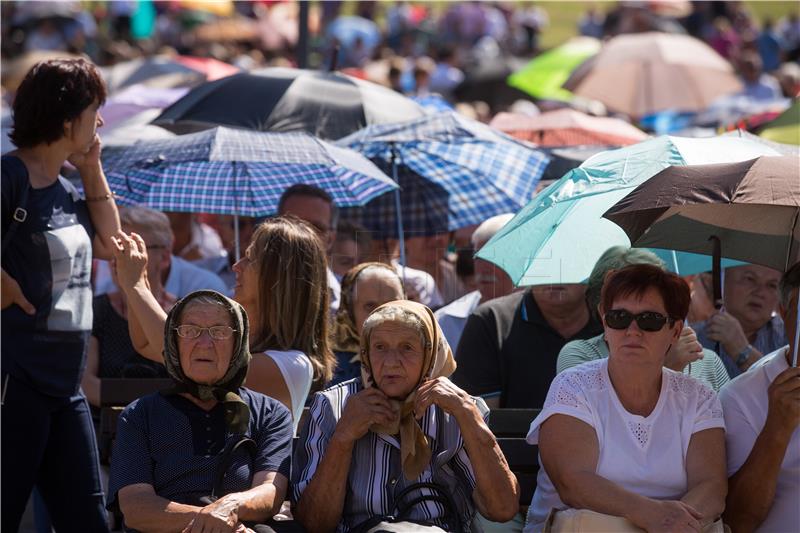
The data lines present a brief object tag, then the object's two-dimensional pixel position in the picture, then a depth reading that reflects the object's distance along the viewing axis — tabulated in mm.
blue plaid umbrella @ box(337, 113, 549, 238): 14922
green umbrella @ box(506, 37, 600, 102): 30734
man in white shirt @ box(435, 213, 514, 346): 12914
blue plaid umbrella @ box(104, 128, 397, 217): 14859
